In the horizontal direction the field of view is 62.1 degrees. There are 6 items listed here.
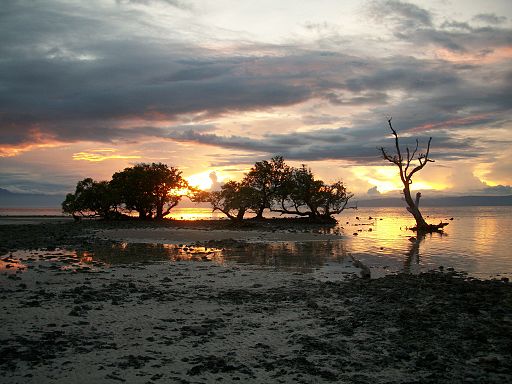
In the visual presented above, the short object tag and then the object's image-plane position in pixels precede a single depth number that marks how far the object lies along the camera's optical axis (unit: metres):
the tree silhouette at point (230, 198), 53.78
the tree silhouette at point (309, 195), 67.31
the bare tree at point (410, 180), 49.00
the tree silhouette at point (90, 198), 59.72
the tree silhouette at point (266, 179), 66.00
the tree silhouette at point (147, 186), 59.75
